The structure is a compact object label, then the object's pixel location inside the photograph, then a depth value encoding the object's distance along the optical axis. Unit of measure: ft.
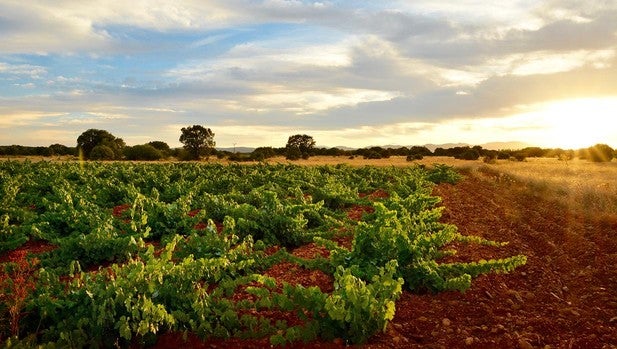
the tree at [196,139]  262.06
